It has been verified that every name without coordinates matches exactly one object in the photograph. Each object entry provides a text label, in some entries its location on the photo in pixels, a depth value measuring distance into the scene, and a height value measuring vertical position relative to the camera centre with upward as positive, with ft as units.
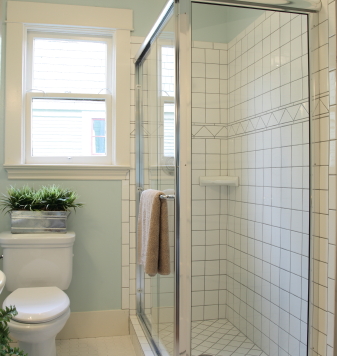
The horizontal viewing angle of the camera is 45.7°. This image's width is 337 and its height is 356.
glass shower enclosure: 5.69 -0.04
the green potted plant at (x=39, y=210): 8.06 -0.75
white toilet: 7.30 -1.84
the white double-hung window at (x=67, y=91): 8.66 +1.87
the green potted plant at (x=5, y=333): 5.48 -2.26
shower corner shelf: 5.78 -0.09
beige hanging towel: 6.20 -1.03
